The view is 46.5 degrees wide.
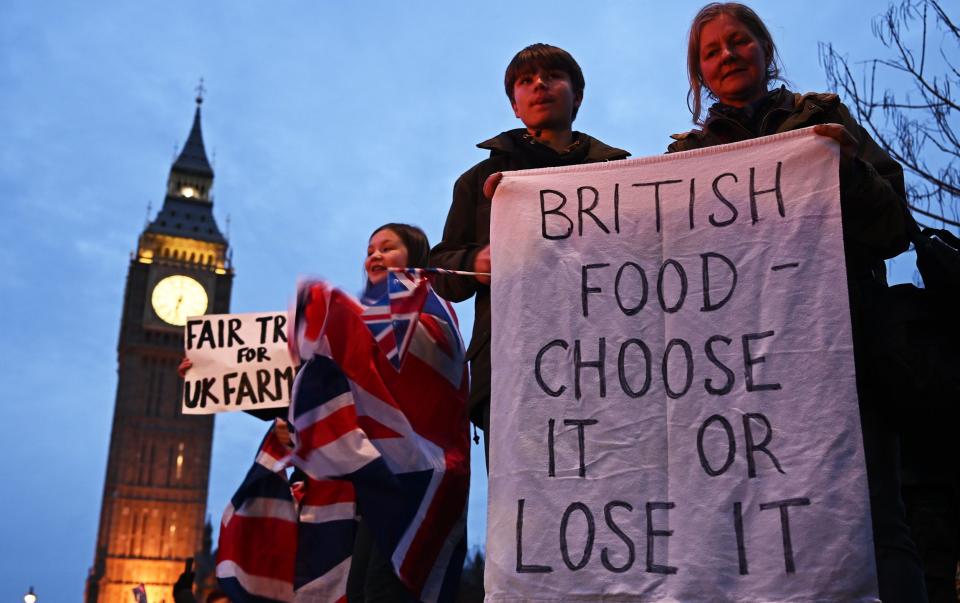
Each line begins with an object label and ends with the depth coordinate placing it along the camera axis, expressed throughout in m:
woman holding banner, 2.91
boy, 3.77
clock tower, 66.44
